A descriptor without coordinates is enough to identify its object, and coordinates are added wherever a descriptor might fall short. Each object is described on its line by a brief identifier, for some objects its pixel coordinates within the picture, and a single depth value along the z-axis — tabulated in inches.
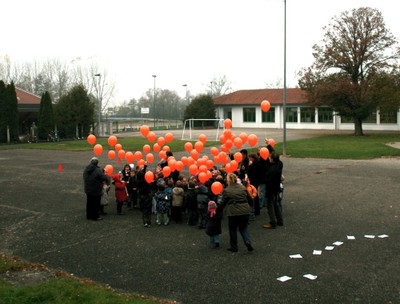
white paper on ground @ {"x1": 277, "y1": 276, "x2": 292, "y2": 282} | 269.2
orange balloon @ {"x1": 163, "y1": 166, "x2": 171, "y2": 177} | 445.1
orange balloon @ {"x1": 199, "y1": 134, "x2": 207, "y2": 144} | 505.7
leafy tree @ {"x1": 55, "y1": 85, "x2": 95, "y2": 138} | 1771.7
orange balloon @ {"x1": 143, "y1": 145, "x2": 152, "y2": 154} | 522.9
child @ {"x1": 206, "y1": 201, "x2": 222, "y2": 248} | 334.6
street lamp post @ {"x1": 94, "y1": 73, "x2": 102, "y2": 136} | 2018.7
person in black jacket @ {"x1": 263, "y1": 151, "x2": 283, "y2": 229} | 394.9
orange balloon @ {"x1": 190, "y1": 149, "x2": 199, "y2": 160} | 487.4
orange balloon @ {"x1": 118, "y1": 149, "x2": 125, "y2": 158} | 487.2
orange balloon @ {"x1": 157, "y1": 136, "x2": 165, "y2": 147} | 502.8
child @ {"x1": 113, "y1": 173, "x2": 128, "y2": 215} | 452.8
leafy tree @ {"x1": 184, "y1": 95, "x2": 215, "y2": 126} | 2511.1
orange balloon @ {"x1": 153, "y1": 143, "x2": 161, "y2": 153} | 494.0
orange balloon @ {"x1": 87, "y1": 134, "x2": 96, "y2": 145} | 504.0
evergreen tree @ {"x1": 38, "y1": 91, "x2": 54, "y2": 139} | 1715.1
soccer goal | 2462.6
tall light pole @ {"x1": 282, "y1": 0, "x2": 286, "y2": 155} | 1027.9
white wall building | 2196.1
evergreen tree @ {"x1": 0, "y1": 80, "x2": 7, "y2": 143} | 1631.4
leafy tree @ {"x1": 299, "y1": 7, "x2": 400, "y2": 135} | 1598.2
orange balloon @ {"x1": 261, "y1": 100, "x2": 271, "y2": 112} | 507.0
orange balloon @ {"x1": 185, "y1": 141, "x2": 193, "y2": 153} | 520.7
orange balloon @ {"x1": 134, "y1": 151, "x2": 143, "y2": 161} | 488.5
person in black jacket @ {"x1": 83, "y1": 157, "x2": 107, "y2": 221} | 433.1
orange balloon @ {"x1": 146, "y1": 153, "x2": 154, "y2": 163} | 485.5
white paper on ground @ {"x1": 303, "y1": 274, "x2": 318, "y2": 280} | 271.1
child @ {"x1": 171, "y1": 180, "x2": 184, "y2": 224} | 411.5
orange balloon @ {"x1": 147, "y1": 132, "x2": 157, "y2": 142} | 527.6
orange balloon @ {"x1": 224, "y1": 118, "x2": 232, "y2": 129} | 507.2
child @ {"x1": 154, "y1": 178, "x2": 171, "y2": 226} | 406.0
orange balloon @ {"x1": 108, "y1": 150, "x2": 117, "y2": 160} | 507.9
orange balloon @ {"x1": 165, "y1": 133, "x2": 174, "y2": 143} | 507.2
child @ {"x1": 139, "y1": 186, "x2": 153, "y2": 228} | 405.1
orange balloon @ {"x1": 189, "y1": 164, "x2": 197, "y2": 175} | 438.3
